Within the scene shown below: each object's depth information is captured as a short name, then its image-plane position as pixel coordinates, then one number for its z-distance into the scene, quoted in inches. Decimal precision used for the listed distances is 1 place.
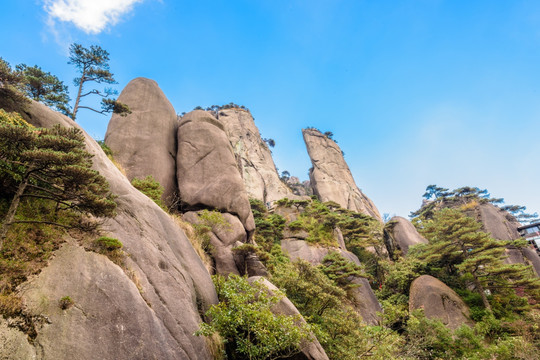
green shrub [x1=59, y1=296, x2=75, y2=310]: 206.4
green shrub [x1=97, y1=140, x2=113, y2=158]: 652.8
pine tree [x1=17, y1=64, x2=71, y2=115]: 585.2
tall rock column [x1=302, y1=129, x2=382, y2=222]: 2086.6
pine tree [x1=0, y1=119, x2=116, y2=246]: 211.9
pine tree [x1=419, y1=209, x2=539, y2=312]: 730.8
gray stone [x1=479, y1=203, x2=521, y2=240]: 1245.1
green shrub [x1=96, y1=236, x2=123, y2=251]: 272.4
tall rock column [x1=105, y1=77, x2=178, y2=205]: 708.7
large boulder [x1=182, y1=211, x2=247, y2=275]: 612.8
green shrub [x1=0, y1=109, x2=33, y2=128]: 266.7
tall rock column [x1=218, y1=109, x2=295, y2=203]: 1723.4
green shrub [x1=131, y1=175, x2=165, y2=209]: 587.2
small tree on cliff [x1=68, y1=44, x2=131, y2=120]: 678.5
